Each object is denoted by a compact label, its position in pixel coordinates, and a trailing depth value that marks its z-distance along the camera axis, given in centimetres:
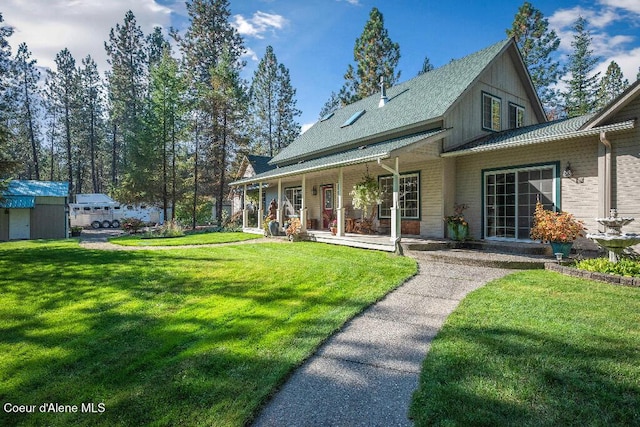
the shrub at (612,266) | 592
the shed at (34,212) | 1972
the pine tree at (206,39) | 3094
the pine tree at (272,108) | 3434
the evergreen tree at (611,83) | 2594
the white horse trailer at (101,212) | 2878
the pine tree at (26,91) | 2856
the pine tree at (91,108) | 3588
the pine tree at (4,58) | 1362
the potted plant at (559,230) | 753
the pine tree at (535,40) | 2353
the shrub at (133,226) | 1864
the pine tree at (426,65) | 3162
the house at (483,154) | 744
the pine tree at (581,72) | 2678
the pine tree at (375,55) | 2798
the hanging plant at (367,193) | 1111
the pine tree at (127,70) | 3503
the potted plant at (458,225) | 963
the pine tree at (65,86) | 3438
